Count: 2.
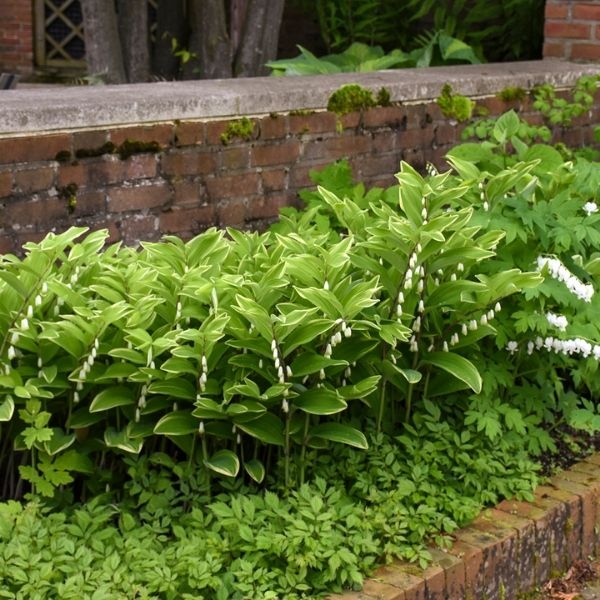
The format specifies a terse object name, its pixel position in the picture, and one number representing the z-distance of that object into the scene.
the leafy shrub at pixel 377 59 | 10.49
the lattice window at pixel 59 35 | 20.60
